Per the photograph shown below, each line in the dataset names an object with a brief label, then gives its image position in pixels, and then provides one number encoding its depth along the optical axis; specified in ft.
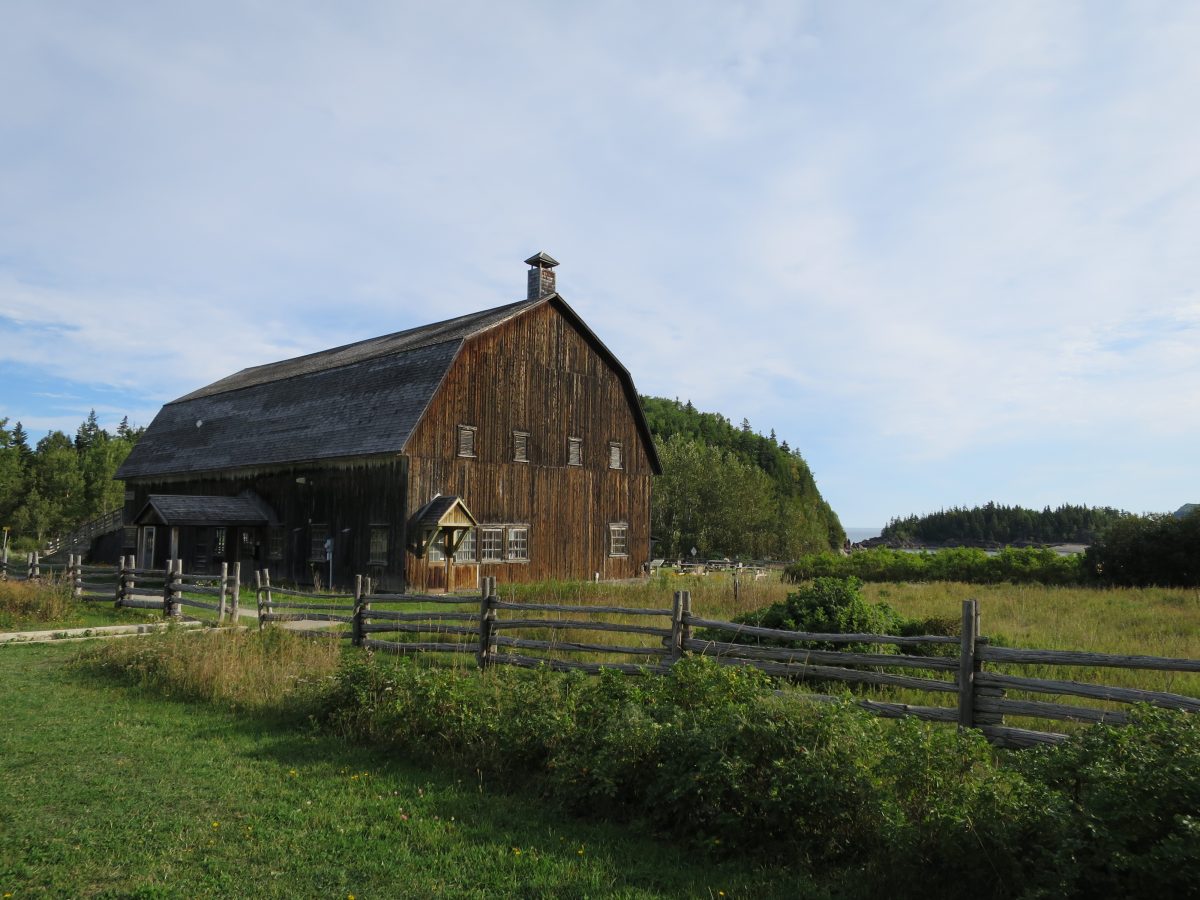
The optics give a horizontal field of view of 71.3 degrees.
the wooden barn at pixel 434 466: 80.07
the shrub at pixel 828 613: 35.68
